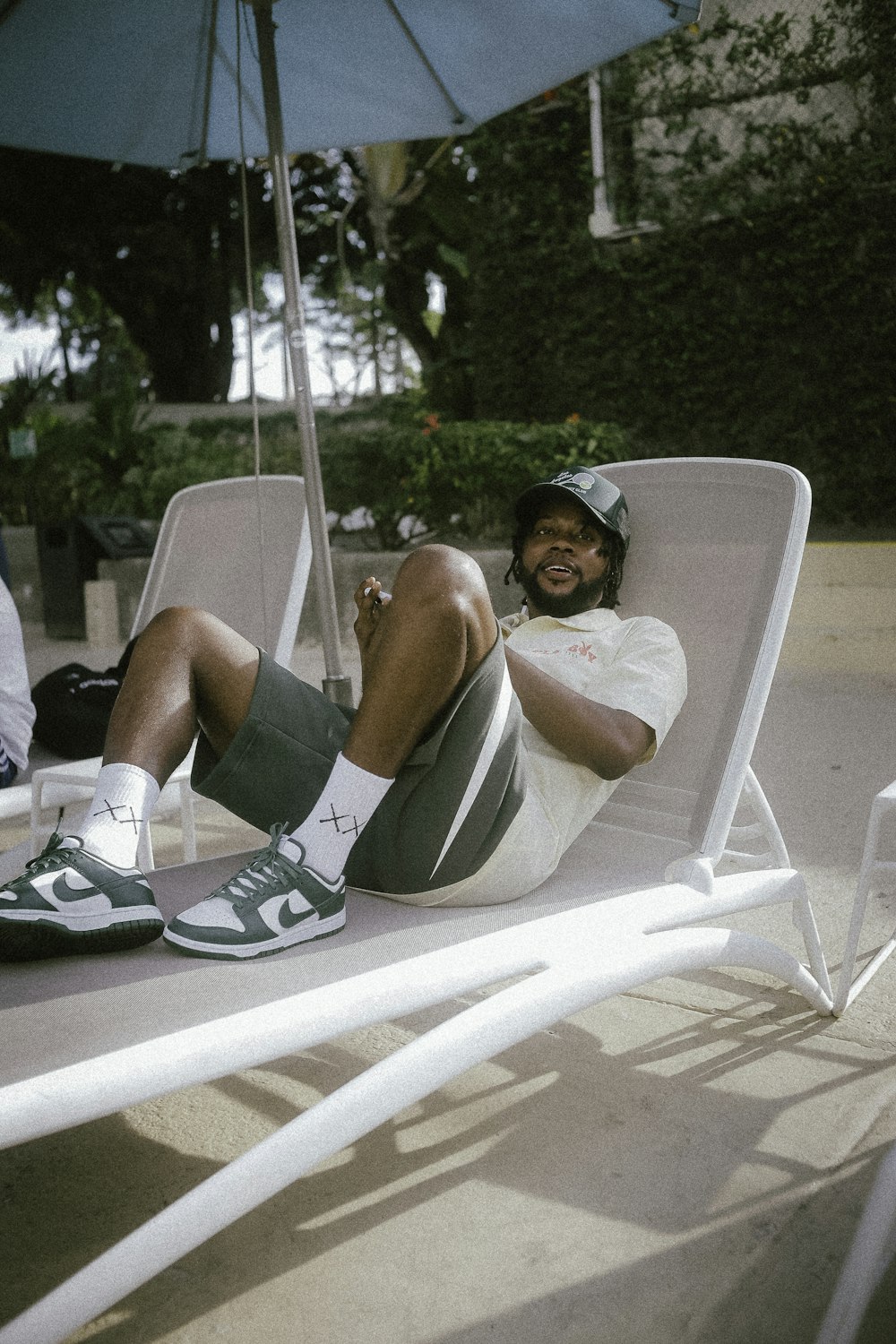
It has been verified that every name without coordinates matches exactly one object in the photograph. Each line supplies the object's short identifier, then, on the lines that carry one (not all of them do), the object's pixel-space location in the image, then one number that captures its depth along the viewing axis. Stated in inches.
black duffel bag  124.4
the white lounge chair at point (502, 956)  57.2
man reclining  73.7
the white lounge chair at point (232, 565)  124.9
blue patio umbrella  124.3
